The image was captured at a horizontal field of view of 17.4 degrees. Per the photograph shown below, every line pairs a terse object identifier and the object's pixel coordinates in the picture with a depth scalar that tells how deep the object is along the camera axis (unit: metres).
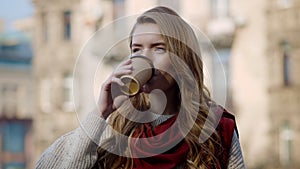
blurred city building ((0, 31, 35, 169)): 49.41
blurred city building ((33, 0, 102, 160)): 30.89
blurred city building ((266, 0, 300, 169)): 24.02
